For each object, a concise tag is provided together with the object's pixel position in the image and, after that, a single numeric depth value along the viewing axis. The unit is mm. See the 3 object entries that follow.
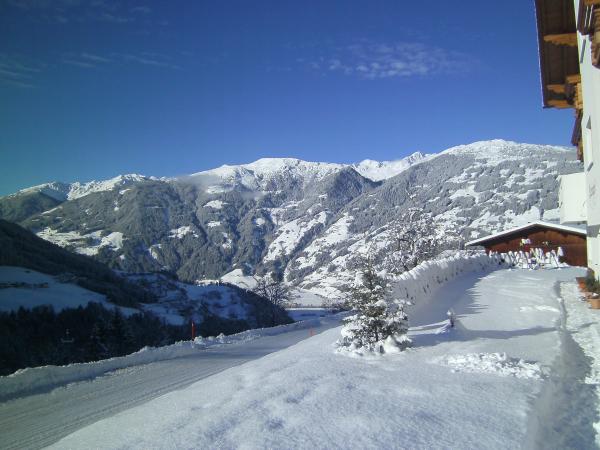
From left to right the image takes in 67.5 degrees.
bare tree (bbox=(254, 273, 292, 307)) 64188
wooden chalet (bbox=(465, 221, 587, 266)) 37156
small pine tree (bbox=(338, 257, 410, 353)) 9211
